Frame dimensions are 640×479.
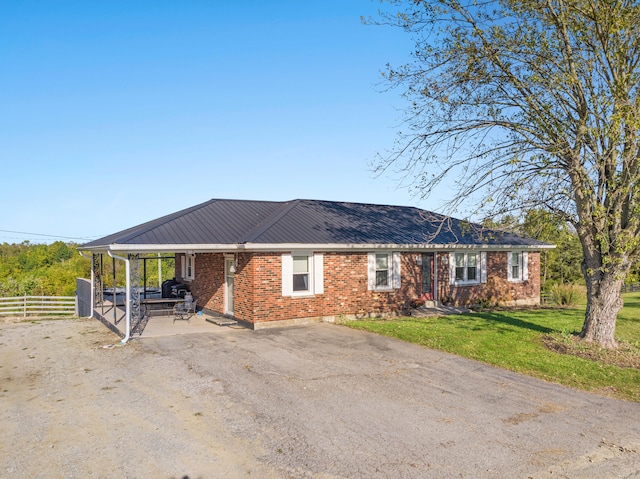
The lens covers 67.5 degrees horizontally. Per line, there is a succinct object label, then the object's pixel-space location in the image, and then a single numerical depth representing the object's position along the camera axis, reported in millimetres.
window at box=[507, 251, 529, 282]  21703
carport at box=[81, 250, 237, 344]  14093
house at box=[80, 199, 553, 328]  14781
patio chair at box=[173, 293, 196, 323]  16994
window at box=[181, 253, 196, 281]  20000
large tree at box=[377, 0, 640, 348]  10695
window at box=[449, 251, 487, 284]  19609
